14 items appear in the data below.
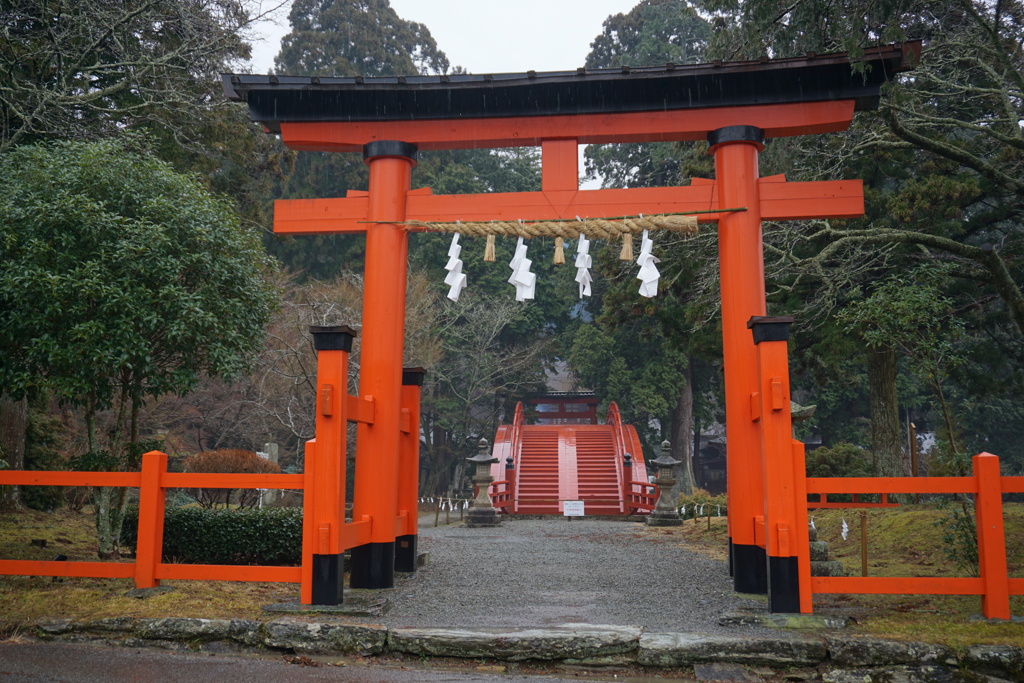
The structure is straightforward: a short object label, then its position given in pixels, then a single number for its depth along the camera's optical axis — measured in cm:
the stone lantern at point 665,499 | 1662
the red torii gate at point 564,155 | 736
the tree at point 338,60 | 3228
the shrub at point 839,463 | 1422
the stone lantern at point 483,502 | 1722
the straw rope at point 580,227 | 761
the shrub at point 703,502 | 1669
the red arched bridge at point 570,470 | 2112
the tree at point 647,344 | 2914
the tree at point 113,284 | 760
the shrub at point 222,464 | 1224
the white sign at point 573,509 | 1880
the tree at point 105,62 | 1073
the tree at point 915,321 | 799
